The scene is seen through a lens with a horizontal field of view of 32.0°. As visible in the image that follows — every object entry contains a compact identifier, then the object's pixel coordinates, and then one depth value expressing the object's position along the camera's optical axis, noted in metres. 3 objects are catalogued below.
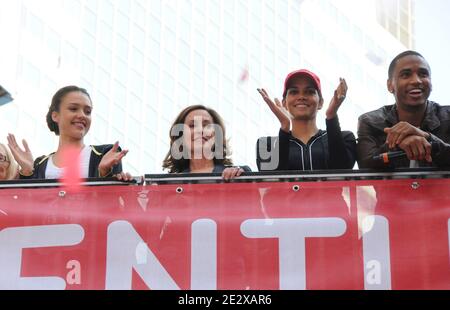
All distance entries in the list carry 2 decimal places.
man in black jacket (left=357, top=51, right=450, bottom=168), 5.24
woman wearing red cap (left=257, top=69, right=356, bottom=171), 5.71
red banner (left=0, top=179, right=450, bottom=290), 5.33
